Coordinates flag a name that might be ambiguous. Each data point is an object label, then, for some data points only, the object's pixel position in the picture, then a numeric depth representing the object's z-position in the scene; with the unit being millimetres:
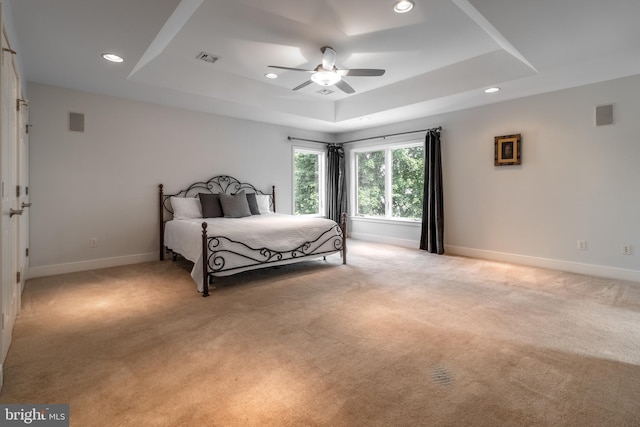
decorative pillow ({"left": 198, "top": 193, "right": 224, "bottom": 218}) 5023
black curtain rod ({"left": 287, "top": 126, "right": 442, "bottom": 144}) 5512
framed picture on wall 4672
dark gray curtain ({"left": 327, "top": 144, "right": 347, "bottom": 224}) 7172
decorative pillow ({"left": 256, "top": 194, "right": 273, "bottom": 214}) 5793
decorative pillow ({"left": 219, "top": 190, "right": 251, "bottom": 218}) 5105
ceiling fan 3410
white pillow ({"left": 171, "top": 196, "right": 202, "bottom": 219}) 4926
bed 3541
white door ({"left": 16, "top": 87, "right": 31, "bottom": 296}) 2854
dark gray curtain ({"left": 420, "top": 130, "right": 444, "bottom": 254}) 5461
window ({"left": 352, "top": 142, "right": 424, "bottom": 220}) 6086
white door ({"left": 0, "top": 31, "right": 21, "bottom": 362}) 1974
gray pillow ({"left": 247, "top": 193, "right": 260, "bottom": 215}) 5578
